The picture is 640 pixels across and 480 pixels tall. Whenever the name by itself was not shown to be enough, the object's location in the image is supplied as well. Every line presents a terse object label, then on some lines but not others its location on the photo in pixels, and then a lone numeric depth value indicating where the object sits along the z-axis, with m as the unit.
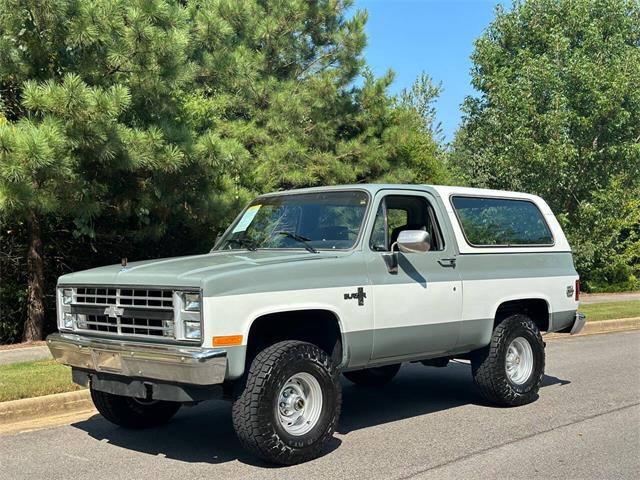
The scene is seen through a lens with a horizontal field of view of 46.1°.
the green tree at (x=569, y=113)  21.41
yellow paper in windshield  7.02
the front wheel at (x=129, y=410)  6.43
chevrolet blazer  5.17
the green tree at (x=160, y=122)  9.76
